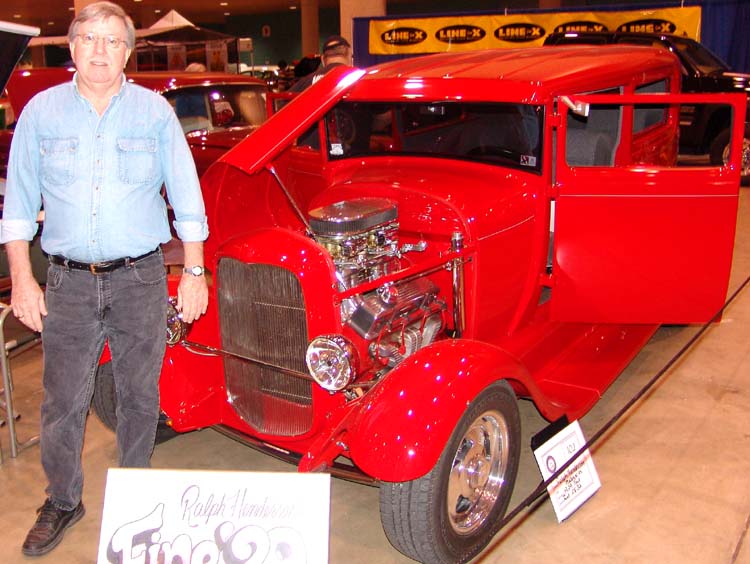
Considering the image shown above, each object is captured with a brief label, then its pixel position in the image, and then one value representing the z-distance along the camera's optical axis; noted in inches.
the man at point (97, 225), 96.3
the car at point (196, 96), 283.1
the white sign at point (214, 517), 90.4
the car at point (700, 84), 383.9
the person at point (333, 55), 226.1
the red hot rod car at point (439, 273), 103.6
